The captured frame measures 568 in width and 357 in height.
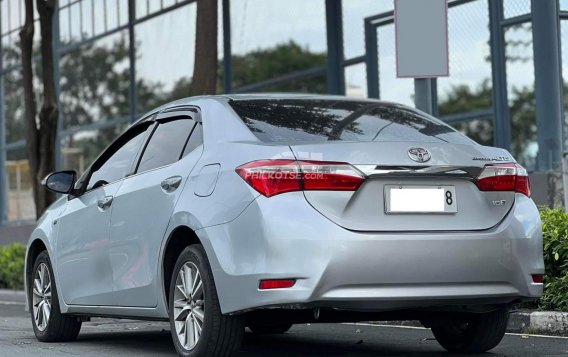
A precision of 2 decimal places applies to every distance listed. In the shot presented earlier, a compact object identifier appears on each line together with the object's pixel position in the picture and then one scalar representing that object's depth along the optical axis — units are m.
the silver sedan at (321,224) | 6.11
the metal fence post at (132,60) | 22.05
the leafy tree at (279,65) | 18.11
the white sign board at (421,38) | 8.98
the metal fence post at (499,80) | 14.74
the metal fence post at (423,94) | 9.32
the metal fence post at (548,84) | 13.78
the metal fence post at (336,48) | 17.56
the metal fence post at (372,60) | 16.88
